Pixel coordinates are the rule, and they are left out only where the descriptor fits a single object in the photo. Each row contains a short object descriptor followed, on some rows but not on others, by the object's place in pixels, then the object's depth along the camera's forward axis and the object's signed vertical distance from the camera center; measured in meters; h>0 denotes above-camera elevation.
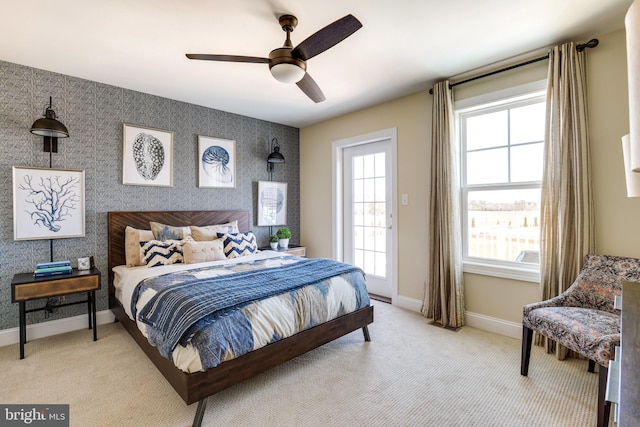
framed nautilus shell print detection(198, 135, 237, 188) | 3.98 +0.67
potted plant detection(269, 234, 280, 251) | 4.45 -0.44
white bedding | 1.74 -0.71
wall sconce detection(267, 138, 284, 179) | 4.44 +0.80
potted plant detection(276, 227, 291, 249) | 4.54 -0.38
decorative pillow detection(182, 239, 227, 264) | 3.13 -0.42
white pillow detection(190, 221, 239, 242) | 3.53 -0.23
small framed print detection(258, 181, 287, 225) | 4.61 +0.14
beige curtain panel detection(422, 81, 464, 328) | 3.16 -0.06
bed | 1.74 -0.96
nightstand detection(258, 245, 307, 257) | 4.47 -0.57
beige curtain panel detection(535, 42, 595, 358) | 2.43 +0.26
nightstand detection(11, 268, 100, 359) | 2.52 -0.66
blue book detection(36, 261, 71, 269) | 2.73 -0.48
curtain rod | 2.41 +1.33
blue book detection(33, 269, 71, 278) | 2.69 -0.55
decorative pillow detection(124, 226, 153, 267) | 3.14 -0.32
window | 2.84 +0.29
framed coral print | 2.79 +0.09
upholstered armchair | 1.83 -0.71
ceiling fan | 1.78 +1.06
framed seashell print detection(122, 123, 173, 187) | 3.39 +0.65
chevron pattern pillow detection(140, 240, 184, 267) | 3.04 -0.41
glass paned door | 4.11 +0.00
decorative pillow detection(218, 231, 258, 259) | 3.48 -0.39
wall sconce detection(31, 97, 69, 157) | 2.65 +0.74
